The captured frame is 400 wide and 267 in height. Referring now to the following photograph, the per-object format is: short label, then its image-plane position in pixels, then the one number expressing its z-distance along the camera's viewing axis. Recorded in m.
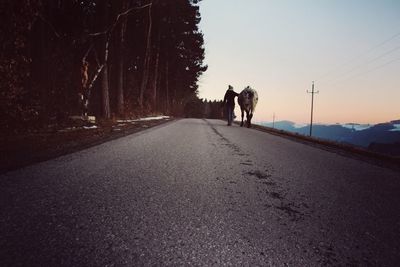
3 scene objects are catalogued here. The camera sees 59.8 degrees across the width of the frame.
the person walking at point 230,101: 20.53
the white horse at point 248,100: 20.47
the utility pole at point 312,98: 75.50
